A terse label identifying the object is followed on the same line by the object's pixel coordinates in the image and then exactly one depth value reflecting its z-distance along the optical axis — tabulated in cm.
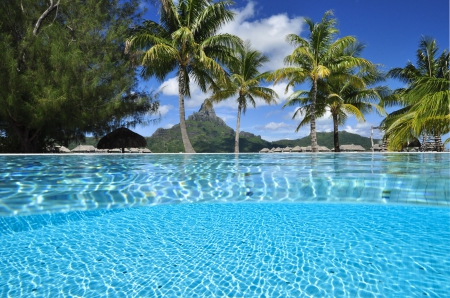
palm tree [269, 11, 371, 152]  1526
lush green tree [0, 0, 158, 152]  1195
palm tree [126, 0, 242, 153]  1416
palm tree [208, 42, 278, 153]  1877
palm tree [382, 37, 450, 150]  769
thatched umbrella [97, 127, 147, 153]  1569
